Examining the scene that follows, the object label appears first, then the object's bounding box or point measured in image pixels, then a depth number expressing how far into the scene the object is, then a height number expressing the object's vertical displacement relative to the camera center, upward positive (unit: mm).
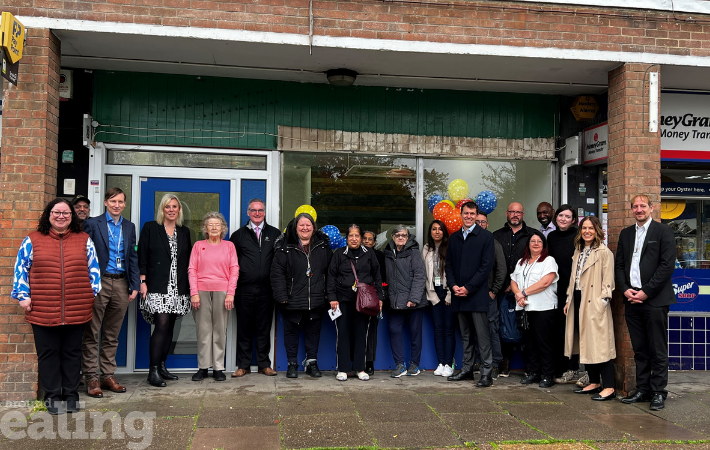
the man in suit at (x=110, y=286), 5961 -559
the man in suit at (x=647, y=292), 5715 -505
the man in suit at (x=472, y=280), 6574 -481
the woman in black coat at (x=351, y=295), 6789 -683
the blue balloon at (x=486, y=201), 7664 +491
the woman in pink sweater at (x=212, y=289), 6570 -616
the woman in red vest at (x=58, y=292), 5254 -548
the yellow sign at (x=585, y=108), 7891 +1787
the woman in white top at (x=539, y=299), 6469 -671
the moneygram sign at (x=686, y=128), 7715 +1506
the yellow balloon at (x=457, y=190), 7766 +639
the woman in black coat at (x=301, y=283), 6746 -553
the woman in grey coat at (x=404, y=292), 6977 -657
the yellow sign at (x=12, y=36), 5152 +1769
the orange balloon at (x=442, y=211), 7406 +341
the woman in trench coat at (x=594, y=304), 6023 -676
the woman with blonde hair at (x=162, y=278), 6414 -495
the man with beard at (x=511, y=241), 6977 -30
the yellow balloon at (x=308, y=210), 7164 +318
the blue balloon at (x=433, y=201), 7715 +490
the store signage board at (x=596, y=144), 7445 +1258
